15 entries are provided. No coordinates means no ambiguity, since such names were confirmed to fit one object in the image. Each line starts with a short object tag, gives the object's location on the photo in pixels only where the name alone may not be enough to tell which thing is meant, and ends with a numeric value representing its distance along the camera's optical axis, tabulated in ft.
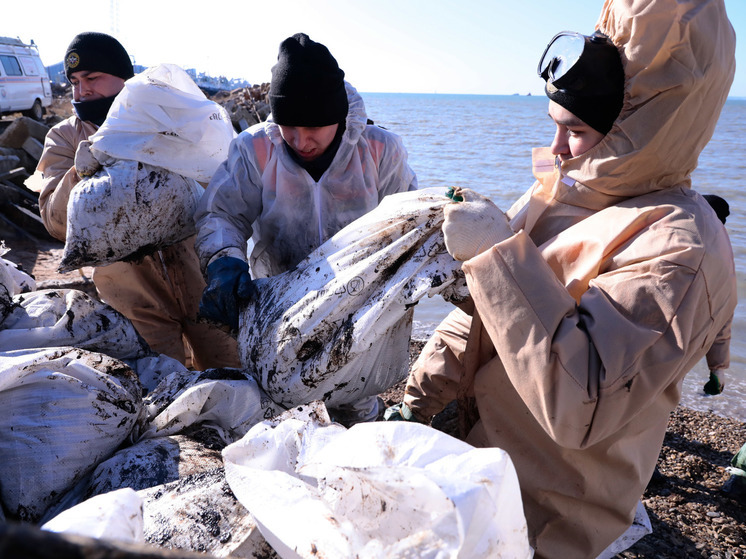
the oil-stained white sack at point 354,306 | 5.51
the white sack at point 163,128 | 7.64
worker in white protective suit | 6.95
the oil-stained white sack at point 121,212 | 7.41
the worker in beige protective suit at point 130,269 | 9.37
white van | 53.62
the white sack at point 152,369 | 6.92
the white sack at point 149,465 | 4.84
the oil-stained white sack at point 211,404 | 5.69
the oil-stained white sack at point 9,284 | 5.83
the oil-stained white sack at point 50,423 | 4.75
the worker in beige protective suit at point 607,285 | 4.10
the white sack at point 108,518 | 3.04
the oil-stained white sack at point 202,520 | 3.81
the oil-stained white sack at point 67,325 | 5.77
